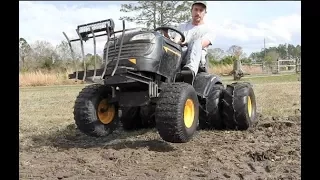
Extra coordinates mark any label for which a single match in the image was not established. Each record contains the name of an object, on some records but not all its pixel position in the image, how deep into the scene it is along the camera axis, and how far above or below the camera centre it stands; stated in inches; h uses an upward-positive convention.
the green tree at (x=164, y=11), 916.2 +231.6
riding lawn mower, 142.1 -1.4
